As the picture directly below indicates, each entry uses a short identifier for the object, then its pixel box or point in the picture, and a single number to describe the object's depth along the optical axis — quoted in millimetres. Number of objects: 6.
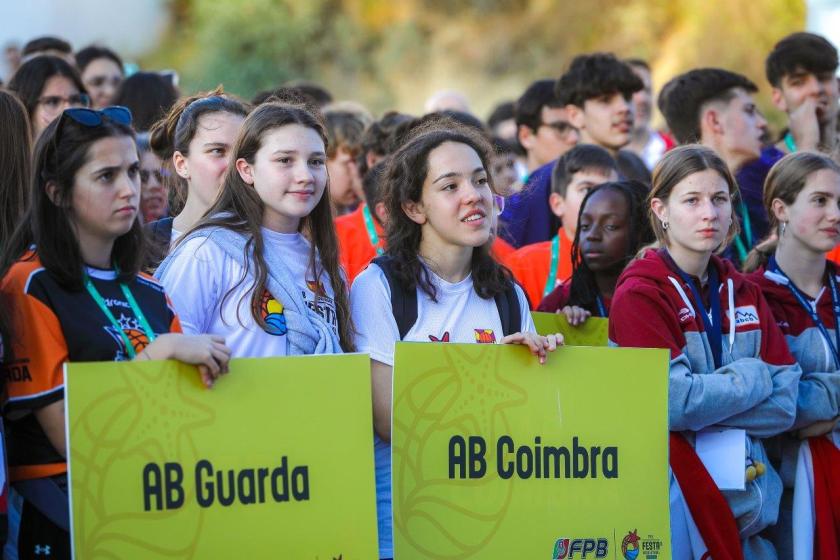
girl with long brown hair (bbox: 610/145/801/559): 9547
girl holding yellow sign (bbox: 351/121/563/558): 8805
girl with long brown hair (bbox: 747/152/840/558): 10383
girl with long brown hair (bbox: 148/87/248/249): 10531
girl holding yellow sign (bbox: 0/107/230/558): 7129
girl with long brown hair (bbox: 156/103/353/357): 8516
